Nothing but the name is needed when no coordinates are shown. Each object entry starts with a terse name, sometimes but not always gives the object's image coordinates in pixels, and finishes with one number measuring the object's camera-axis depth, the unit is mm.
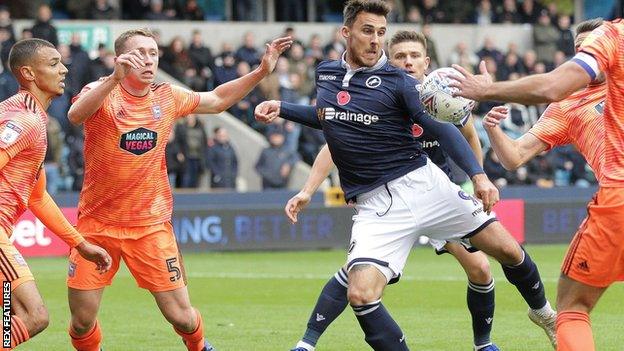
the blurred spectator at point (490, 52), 27859
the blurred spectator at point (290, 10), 31109
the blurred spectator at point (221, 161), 23641
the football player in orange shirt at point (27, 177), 8008
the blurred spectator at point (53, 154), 21797
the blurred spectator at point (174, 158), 23219
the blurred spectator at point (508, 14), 30844
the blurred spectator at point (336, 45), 26562
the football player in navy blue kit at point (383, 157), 8508
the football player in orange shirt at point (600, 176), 6766
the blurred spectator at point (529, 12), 31172
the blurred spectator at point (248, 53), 25547
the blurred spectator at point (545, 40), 29516
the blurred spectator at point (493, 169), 24489
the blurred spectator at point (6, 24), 23125
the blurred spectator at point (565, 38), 29281
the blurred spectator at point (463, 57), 27250
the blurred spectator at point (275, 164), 23953
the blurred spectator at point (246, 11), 30047
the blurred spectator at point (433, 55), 26234
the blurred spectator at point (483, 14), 30609
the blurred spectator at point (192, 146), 23469
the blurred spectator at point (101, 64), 23000
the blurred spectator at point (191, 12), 27953
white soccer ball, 7781
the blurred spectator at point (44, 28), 22922
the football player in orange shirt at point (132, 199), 9023
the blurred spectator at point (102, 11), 26047
